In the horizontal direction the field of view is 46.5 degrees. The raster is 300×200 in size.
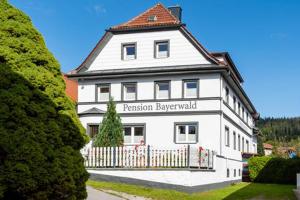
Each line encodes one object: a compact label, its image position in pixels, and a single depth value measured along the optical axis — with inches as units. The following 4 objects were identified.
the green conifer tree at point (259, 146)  1762.4
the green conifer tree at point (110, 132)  735.3
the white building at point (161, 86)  834.2
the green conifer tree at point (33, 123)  250.1
